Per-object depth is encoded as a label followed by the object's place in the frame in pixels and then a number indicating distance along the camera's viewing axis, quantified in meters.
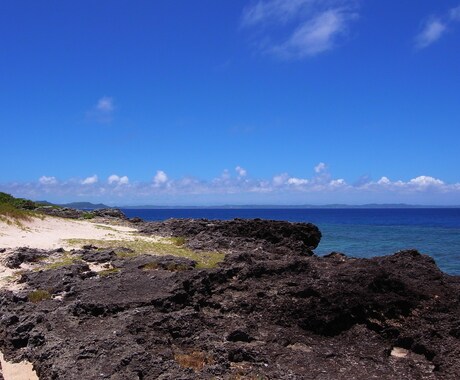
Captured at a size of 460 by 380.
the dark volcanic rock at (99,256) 20.81
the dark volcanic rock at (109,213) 55.14
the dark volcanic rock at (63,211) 51.12
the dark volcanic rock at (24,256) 20.41
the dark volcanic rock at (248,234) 28.78
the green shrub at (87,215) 51.85
